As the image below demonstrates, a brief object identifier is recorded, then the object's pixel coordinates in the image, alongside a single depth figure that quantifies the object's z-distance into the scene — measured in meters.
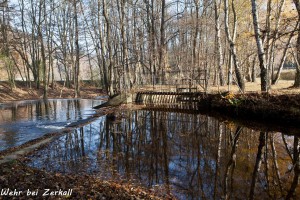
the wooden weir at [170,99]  18.58
